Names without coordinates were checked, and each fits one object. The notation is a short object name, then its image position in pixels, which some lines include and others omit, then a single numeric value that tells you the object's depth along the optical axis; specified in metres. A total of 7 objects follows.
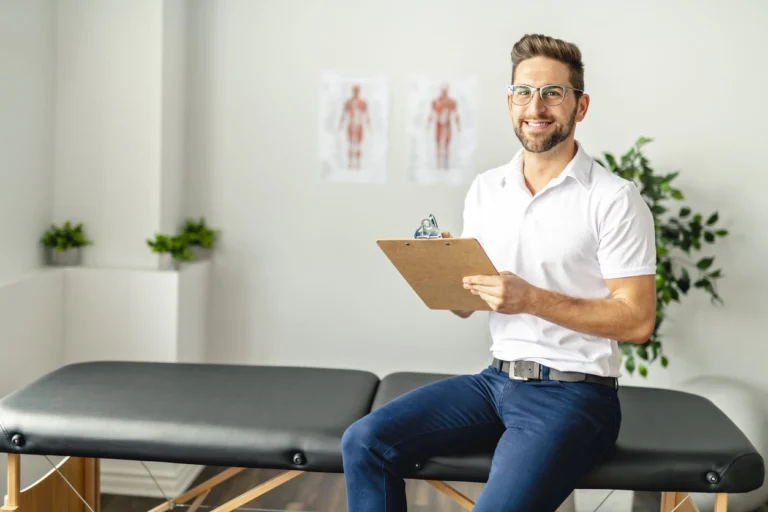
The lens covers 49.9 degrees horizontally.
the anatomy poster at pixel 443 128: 3.39
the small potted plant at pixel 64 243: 3.21
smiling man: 1.72
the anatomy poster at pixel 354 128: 3.43
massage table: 1.81
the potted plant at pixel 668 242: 3.09
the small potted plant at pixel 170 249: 3.21
